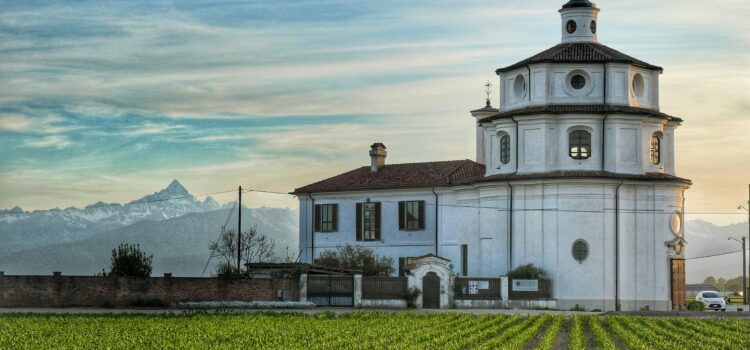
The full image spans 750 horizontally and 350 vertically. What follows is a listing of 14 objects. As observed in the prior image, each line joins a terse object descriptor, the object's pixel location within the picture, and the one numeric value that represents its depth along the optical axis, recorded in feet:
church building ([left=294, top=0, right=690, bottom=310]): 232.12
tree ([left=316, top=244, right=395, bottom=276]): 251.95
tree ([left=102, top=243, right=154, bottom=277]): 223.75
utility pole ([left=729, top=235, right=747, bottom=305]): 327.02
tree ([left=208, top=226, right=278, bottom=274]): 327.26
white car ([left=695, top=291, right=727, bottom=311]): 258.16
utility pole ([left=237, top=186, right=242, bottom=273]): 258.74
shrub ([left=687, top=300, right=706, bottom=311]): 242.78
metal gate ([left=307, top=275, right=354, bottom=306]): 228.43
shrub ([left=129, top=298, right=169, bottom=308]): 211.61
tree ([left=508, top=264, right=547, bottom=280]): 229.11
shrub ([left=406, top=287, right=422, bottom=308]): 226.99
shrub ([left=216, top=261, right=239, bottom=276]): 233.14
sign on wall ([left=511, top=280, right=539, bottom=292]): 227.81
